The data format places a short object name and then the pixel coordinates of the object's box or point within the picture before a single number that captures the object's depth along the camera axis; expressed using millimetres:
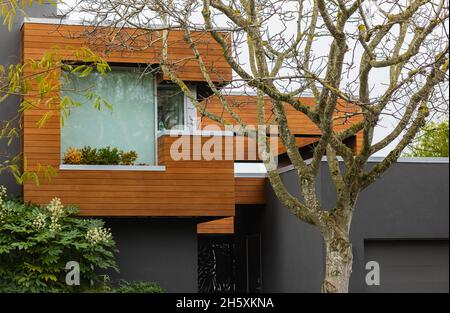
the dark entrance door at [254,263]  18109
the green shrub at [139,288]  14772
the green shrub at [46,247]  14133
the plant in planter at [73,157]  15492
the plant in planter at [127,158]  15766
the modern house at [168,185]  15078
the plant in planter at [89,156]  15539
